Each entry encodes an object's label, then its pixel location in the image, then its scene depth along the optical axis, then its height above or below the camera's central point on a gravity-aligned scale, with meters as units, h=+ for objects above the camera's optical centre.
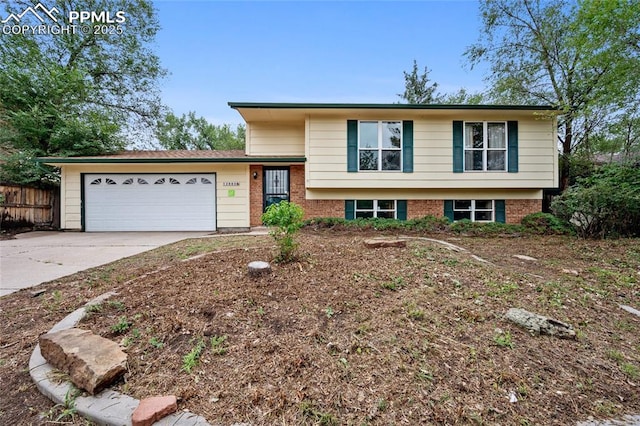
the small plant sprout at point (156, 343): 2.08 -0.97
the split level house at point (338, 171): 9.30 +1.45
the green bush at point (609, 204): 6.82 +0.22
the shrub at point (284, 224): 3.60 -0.14
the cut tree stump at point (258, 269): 3.33 -0.66
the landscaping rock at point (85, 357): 1.67 -0.93
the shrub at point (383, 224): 8.22 -0.33
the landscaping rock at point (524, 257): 4.93 -0.81
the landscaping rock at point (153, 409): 1.42 -1.02
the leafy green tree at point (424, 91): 19.39 +8.60
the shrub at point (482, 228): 8.01 -0.45
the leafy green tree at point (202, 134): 23.34 +6.98
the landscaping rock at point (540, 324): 2.26 -0.92
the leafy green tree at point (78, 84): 10.41 +5.71
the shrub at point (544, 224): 8.38 -0.35
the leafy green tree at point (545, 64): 8.23 +5.71
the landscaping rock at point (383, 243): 4.85 -0.52
